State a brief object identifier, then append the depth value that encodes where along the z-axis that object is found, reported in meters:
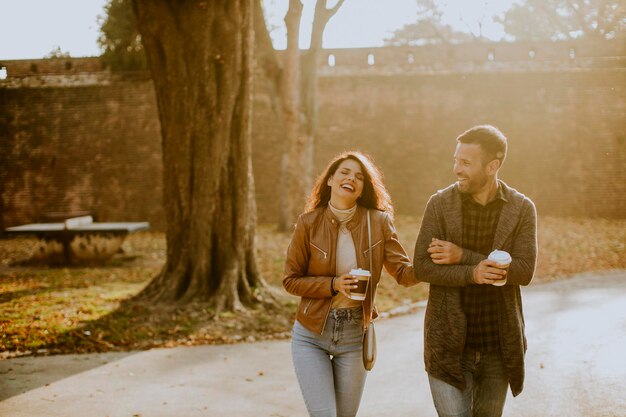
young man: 3.24
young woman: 3.46
